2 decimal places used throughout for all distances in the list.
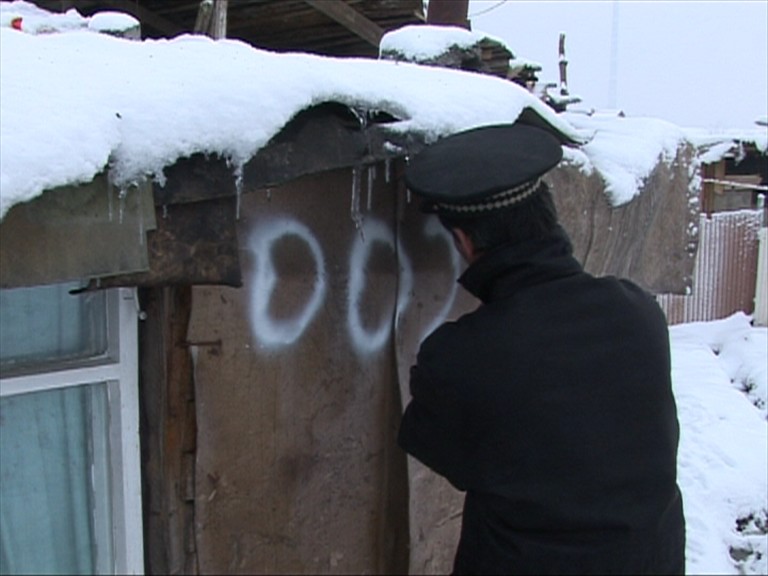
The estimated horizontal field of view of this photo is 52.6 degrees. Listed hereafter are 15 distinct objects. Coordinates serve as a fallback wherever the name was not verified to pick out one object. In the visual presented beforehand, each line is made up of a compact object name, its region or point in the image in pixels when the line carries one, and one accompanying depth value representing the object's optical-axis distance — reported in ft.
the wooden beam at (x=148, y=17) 21.18
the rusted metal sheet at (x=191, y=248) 7.20
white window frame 8.69
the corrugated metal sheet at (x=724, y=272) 38.27
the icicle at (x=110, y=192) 6.35
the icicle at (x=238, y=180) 7.14
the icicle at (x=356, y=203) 9.46
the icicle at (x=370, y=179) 9.57
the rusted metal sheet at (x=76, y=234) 6.02
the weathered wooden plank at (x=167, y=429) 8.87
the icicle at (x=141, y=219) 6.66
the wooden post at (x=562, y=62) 36.18
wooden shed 7.63
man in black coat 6.05
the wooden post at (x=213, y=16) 16.51
